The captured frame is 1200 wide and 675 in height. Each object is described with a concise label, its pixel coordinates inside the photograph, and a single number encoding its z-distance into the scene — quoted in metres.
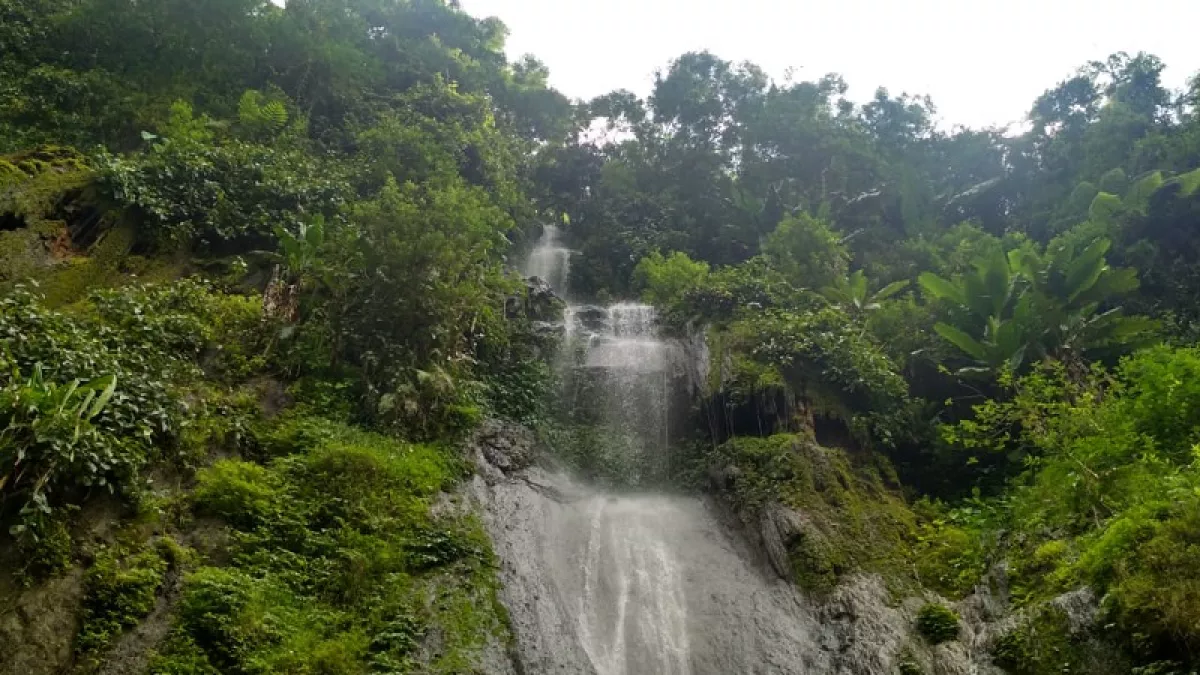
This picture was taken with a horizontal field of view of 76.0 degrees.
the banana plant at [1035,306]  13.39
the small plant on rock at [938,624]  8.77
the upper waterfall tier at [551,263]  25.00
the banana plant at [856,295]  18.27
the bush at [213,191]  13.59
